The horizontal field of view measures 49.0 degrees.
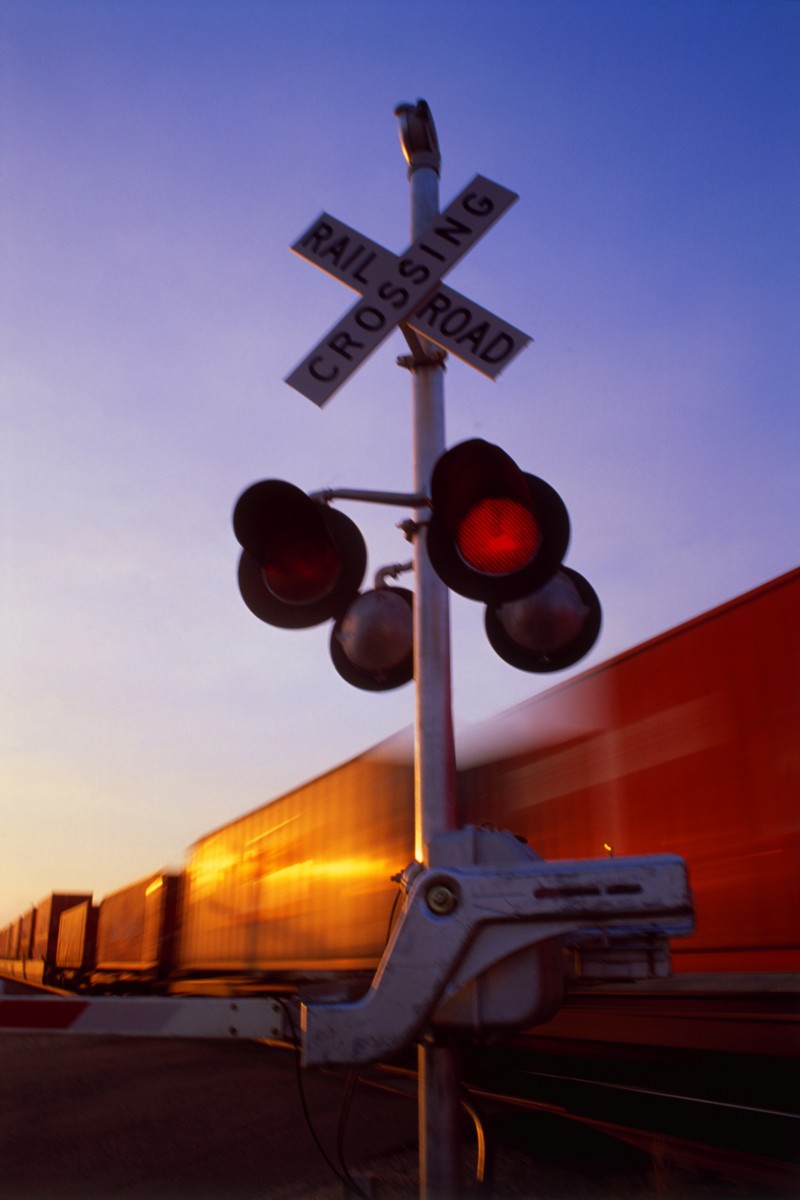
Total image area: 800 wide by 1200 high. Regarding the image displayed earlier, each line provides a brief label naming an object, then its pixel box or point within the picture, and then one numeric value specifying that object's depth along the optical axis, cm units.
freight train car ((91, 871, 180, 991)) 1805
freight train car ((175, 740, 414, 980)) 919
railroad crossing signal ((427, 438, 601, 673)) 215
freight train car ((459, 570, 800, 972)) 561
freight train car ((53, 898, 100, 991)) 2386
